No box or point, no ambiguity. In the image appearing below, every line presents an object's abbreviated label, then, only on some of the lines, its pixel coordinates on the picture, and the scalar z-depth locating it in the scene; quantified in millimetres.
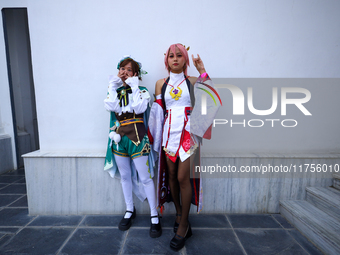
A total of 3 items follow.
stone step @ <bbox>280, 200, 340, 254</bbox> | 1460
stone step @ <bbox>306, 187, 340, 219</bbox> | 1711
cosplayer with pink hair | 1581
